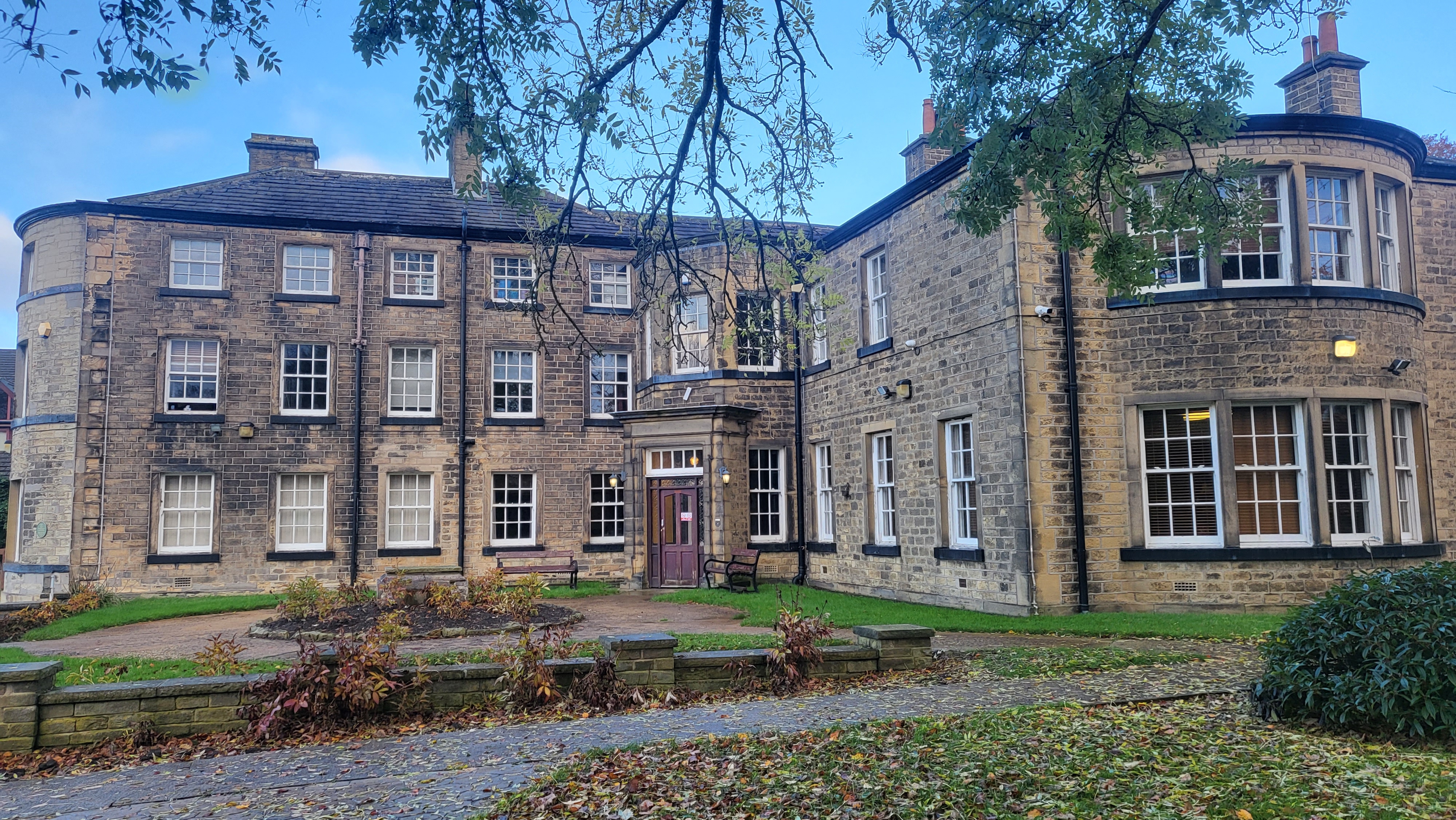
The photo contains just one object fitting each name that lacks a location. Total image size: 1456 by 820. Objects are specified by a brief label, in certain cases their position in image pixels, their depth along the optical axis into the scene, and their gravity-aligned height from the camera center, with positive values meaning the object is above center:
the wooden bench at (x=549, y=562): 21.28 -1.29
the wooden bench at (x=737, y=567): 18.94 -1.29
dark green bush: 5.83 -1.07
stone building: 13.19 +1.90
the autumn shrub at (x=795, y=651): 8.41 -1.35
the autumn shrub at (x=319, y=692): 7.04 -1.38
